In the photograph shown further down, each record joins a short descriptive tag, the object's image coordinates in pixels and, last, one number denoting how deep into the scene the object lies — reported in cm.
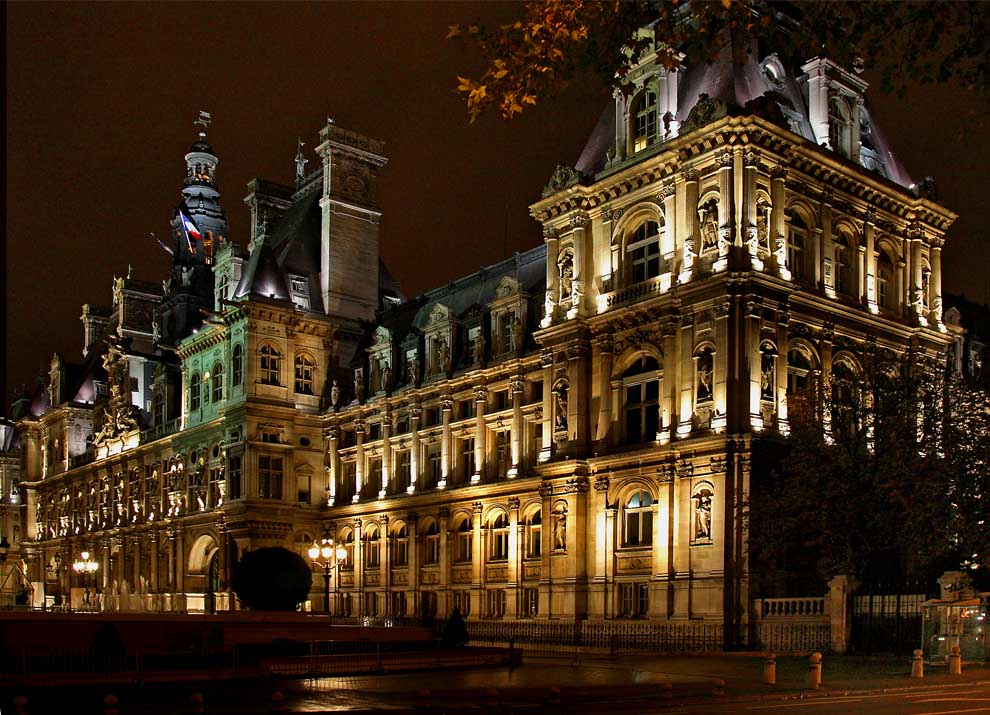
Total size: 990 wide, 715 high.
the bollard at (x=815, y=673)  2602
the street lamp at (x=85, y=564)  7238
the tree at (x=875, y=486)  3775
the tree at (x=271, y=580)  3788
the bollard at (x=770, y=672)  2724
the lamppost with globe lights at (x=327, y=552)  4622
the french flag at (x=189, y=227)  9619
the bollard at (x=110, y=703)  2113
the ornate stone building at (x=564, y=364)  4269
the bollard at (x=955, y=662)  2953
